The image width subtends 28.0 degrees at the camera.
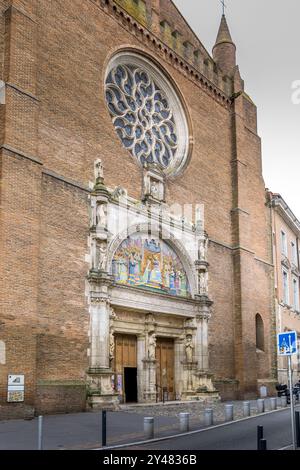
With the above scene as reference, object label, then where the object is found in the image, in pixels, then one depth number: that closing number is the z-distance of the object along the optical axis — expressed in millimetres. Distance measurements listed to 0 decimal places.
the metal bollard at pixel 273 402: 21102
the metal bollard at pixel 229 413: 16906
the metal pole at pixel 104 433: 11984
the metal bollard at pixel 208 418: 15496
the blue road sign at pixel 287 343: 11992
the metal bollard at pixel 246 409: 18156
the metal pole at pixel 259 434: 10525
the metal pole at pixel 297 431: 11501
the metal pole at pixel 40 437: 10453
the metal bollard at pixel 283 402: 23347
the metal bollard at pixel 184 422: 14328
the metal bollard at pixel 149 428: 13008
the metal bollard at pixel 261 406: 20103
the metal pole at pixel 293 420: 10818
